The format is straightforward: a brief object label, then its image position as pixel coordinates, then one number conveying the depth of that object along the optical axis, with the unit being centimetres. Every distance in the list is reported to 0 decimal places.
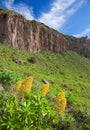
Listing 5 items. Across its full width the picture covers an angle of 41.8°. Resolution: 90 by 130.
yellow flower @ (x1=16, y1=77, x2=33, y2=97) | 802
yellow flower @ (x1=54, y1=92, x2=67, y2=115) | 714
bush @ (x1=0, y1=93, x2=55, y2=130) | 534
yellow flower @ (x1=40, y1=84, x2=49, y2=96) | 832
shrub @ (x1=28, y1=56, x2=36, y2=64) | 4007
